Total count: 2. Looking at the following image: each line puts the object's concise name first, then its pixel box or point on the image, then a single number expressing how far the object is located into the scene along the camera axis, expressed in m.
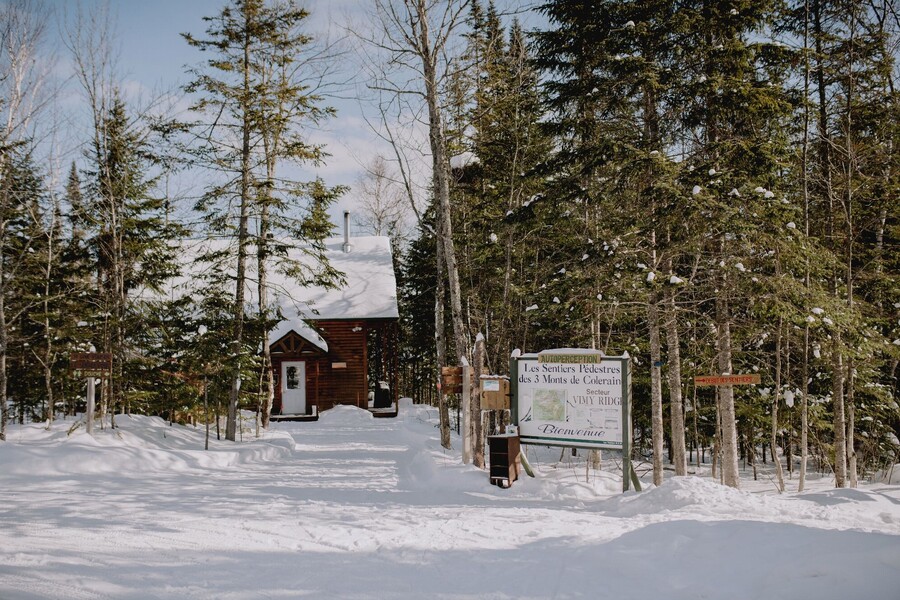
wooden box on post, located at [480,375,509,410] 8.41
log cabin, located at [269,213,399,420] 24.73
